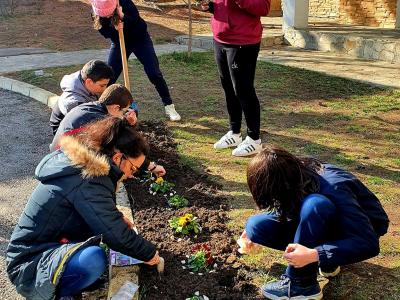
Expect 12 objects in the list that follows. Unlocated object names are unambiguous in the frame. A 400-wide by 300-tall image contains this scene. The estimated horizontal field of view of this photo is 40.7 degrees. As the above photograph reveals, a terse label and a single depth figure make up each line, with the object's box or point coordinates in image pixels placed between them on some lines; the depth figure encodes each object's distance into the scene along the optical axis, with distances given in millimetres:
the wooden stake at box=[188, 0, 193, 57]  9815
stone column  12250
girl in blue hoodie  2641
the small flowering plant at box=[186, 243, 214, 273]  3270
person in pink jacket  4812
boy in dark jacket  3867
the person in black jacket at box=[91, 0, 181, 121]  5684
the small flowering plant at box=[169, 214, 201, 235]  3678
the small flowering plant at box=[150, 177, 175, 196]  4387
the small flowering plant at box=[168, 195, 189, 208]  4094
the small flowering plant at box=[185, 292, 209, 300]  2943
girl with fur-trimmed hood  2719
